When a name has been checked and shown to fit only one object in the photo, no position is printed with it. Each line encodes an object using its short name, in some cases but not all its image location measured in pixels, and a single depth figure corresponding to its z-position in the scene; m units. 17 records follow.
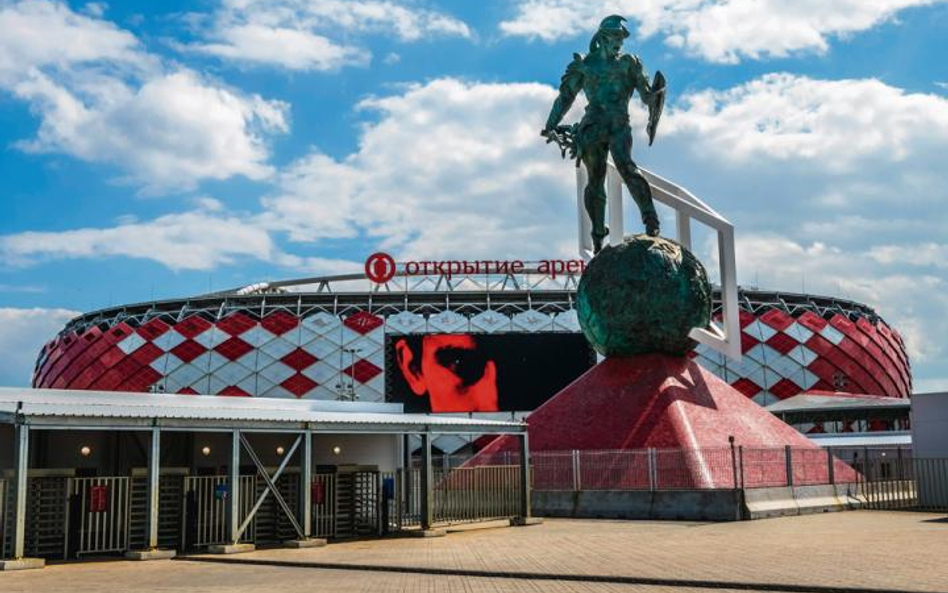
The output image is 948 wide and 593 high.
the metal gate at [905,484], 26.30
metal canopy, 16.98
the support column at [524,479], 23.91
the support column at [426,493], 21.67
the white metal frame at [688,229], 29.53
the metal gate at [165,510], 19.45
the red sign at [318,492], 21.48
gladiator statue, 29.72
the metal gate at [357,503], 22.09
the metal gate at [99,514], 18.12
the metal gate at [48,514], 18.14
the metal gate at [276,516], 21.06
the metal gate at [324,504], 21.48
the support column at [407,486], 23.61
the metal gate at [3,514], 16.98
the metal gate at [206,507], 19.72
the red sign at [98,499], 18.12
